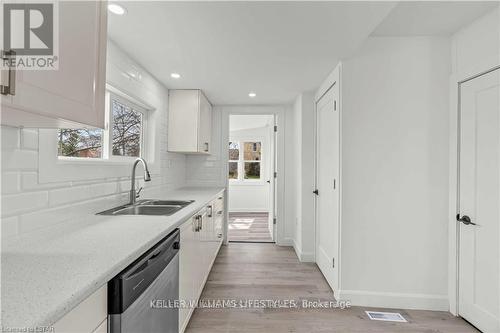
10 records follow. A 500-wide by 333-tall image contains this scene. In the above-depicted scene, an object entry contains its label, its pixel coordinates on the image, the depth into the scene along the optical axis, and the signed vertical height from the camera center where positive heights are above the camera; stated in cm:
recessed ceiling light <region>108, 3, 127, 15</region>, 149 +93
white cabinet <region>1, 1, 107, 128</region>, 82 +30
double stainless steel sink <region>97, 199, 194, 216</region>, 198 -35
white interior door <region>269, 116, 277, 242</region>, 420 -38
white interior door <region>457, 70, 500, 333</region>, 181 -26
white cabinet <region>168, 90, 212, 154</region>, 329 +57
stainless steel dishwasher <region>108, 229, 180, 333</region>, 93 -55
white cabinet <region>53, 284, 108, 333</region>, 70 -46
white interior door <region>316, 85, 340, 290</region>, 245 -20
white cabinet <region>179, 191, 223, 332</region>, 172 -74
